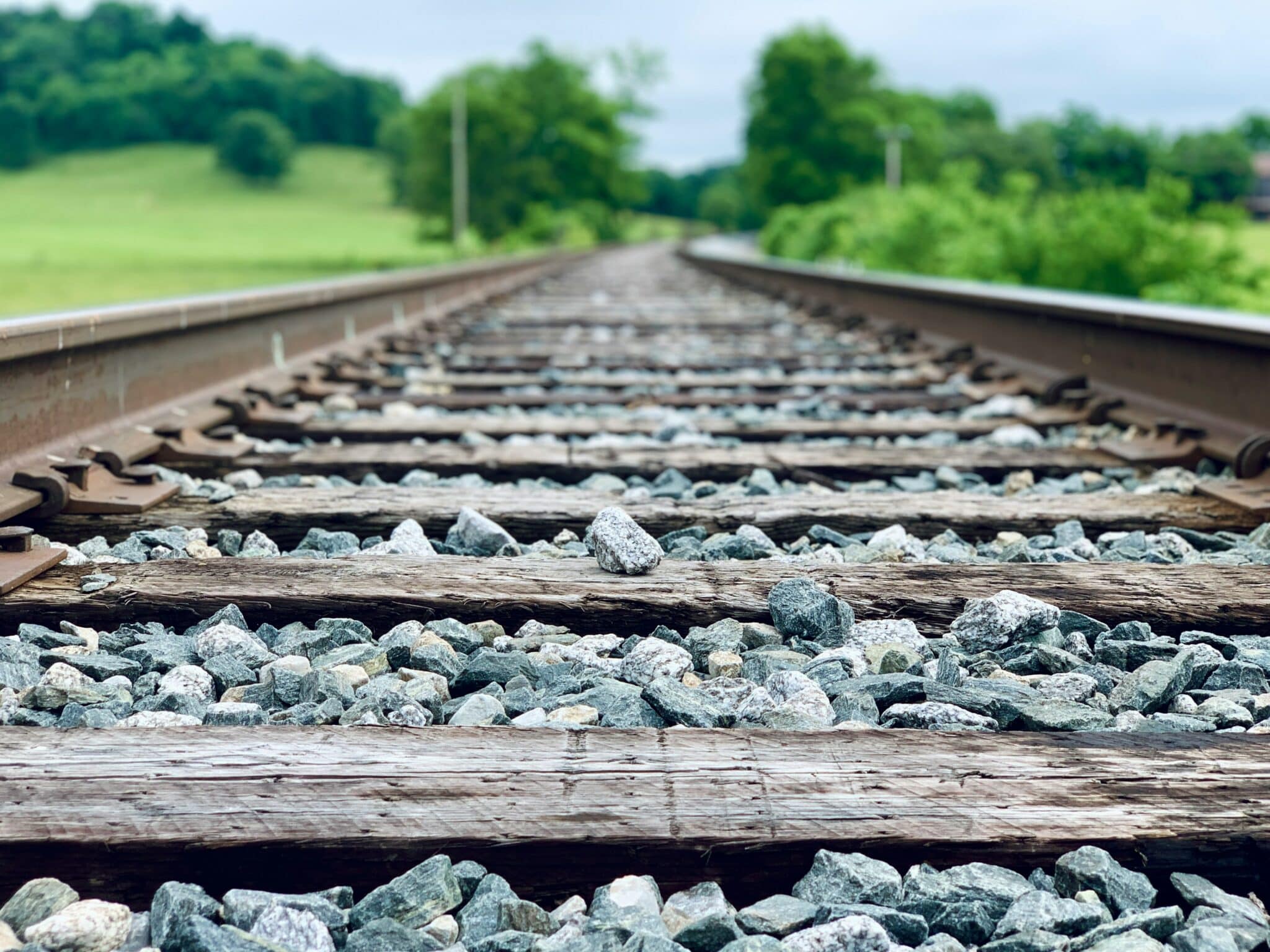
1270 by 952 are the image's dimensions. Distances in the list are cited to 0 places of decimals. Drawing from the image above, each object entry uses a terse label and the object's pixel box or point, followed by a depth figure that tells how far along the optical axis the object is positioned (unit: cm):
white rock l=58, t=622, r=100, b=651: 205
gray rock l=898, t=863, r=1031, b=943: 130
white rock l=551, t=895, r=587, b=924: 133
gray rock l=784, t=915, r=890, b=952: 125
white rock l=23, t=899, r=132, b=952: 126
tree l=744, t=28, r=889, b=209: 5684
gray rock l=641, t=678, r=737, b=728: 174
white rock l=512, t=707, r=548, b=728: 174
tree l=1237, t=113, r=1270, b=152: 11506
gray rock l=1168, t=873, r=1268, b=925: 131
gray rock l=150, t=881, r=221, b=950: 126
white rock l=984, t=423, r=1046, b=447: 396
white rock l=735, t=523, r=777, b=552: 265
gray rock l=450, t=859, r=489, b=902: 136
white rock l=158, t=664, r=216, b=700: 184
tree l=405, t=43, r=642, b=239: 5216
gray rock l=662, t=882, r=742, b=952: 127
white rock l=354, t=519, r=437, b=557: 257
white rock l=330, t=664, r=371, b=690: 188
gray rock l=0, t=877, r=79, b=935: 129
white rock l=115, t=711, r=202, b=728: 171
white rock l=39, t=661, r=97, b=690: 181
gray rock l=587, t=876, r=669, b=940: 128
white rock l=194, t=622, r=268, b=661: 198
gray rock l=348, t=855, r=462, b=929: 132
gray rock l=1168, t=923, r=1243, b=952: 123
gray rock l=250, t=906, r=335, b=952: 126
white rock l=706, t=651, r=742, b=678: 197
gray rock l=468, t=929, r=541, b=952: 126
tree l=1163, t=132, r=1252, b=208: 8039
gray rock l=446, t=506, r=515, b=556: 261
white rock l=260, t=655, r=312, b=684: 190
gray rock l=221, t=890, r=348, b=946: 130
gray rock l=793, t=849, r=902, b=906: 133
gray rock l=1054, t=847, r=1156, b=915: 133
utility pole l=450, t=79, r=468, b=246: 3422
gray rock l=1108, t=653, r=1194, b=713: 181
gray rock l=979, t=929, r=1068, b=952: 124
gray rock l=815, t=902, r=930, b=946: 129
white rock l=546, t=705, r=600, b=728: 175
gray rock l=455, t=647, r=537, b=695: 190
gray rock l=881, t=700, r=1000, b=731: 172
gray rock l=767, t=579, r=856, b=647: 209
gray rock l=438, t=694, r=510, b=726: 175
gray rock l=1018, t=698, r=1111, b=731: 170
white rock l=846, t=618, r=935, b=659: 206
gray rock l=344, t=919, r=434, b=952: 126
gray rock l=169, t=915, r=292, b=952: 122
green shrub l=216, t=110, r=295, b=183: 8838
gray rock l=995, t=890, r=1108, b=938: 128
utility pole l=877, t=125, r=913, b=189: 3544
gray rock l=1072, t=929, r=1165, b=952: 121
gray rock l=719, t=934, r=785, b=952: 123
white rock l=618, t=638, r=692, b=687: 193
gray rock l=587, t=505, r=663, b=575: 228
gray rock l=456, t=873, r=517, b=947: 131
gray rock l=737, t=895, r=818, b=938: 130
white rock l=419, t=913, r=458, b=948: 130
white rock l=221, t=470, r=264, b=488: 322
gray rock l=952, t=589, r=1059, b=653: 205
